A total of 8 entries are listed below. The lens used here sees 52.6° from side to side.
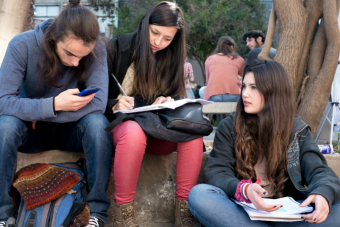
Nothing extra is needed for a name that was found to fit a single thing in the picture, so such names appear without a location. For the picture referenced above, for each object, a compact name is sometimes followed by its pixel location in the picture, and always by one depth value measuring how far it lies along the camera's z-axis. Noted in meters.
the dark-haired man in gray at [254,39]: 6.75
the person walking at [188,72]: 7.22
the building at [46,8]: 14.00
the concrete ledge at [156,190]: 2.61
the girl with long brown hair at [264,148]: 1.96
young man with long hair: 2.03
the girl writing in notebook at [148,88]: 2.09
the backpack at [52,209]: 1.96
